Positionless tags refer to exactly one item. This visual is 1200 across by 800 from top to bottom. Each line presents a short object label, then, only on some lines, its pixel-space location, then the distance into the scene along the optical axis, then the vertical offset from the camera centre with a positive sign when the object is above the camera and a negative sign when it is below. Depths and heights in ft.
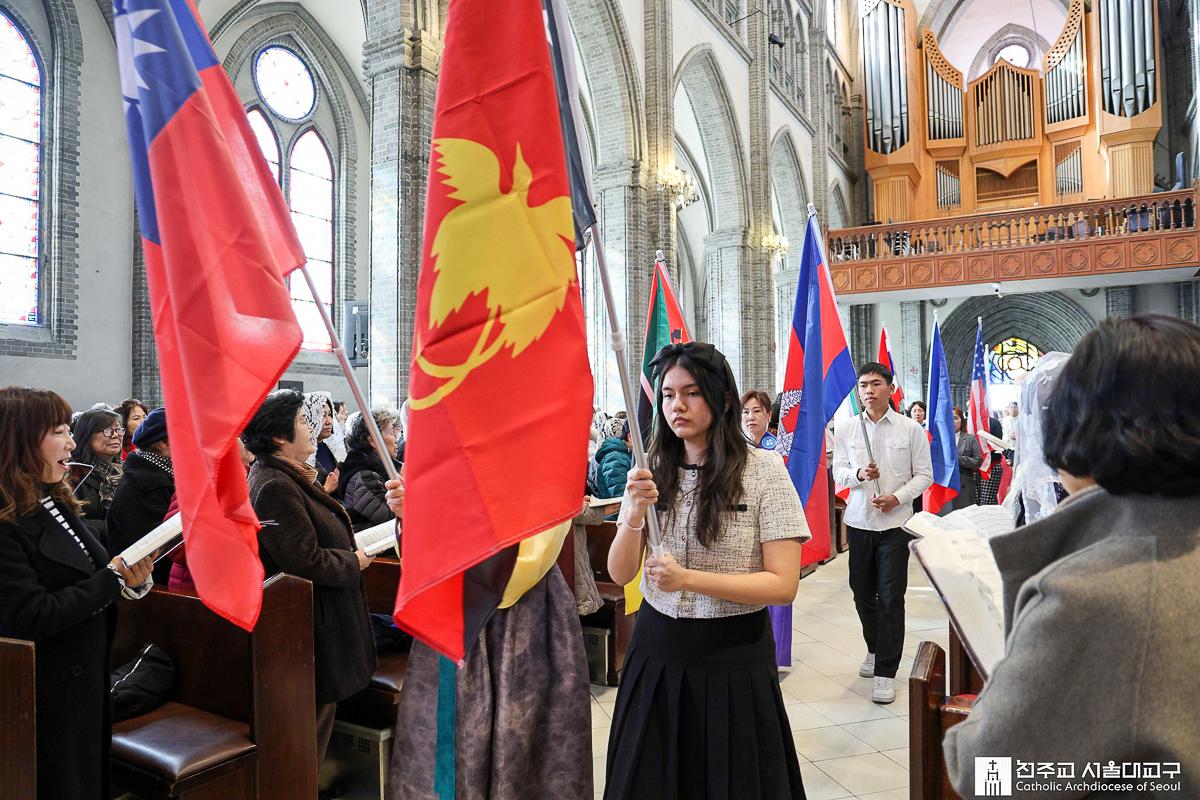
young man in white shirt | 13.19 -1.53
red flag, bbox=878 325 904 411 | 25.63 +2.17
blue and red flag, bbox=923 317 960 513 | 21.91 -0.65
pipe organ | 57.16 +22.76
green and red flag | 16.76 +2.13
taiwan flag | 6.02 +1.07
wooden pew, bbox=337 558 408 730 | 9.29 -3.31
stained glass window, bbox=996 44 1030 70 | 69.41 +31.96
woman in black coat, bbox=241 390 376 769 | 8.11 -1.26
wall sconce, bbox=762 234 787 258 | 47.91 +10.63
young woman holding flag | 6.21 -1.58
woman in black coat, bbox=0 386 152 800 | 6.32 -1.34
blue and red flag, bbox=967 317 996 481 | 29.27 +0.65
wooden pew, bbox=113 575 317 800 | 7.09 -2.88
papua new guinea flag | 5.30 +0.76
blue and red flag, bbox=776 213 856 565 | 12.80 +0.64
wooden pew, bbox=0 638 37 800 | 5.73 -2.17
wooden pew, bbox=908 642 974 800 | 4.92 -2.02
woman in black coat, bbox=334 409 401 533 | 12.16 -0.93
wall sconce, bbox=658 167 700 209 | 36.94 +11.21
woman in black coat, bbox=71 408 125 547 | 13.25 -0.40
